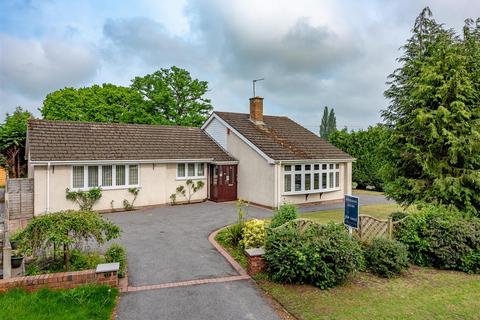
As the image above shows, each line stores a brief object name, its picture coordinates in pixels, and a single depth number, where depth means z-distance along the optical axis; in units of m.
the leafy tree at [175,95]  37.31
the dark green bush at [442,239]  8.99
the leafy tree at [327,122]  74.19
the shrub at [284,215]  9.64
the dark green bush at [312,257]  7.32
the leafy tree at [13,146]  21.64
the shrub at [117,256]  7.70
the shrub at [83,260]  7.64
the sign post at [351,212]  8.33
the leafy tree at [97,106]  37.59
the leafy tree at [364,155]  26.42
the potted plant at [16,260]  7.50
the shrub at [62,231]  7.02
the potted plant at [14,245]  8.13
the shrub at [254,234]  8.91
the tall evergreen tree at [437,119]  11.27
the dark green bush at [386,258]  8.23
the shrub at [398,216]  10.44
